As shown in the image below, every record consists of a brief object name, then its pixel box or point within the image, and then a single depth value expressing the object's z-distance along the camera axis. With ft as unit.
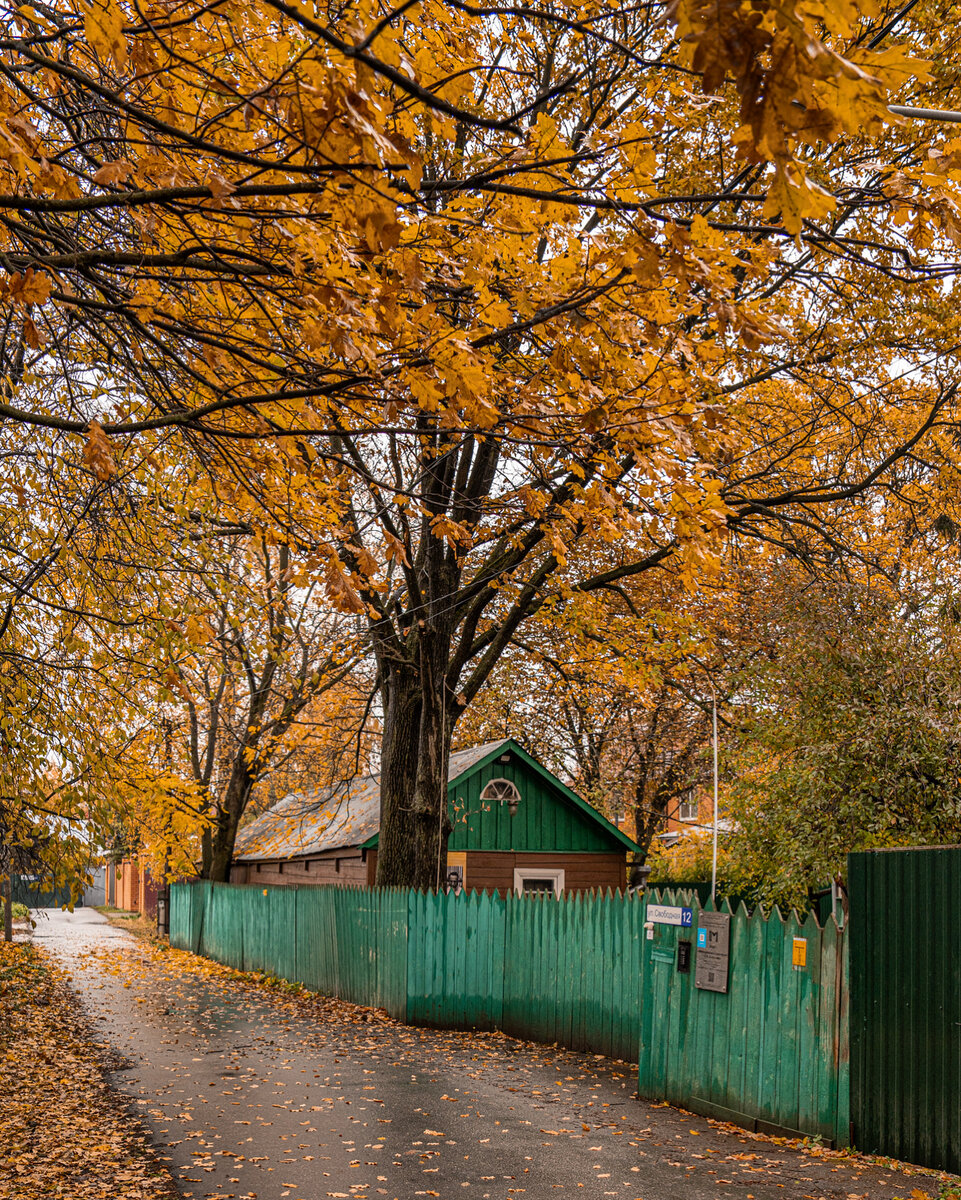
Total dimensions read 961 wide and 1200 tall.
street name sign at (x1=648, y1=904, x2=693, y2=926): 31.22
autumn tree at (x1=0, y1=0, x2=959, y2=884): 12.46
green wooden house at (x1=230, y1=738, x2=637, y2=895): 78.18
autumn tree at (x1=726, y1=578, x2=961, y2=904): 39.75
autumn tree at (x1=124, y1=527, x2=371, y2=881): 34.01
